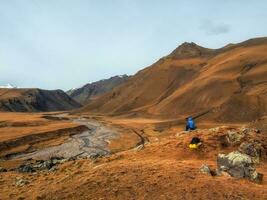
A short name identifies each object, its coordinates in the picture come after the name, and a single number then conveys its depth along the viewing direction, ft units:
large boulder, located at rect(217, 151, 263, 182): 35.38
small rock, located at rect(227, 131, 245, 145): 46.56
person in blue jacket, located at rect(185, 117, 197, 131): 58.17
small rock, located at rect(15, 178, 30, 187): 43.13
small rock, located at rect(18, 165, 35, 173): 54.77
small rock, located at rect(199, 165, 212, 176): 36.17
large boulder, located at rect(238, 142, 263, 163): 44.28
